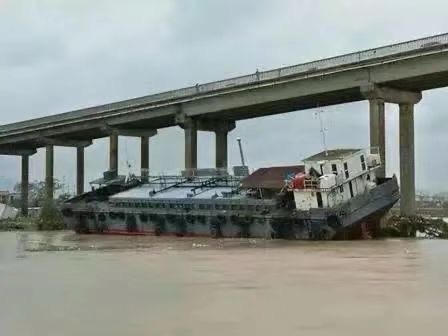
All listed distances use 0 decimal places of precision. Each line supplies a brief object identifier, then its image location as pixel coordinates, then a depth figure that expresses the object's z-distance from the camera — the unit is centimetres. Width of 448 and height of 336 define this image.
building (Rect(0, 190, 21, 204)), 13620
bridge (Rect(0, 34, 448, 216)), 5688
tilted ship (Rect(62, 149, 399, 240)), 4391
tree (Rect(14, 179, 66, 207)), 12184
